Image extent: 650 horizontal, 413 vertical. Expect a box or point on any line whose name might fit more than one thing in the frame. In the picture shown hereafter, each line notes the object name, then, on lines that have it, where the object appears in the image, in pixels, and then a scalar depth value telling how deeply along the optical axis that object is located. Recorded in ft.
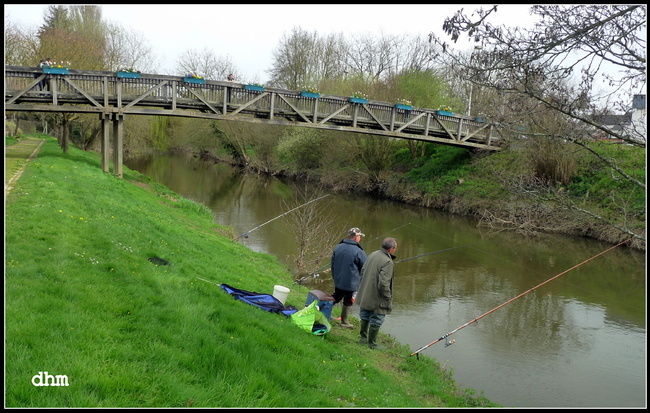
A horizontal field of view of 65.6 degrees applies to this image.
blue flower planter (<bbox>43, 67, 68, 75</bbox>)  59.88
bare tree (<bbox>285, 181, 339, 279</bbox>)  42.86
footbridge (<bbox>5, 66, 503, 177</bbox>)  61.57
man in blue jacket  25.10
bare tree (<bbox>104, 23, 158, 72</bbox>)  110.73
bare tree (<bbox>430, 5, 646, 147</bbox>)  16.16
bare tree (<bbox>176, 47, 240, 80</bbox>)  149.89
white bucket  26.03
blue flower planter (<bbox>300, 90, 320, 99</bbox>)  77.05
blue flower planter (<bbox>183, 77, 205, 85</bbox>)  68.13
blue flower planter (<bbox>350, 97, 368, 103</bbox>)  80.23
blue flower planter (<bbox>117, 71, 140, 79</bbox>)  63.98
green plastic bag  22.81
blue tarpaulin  23.99
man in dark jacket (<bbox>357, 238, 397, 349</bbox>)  22.84
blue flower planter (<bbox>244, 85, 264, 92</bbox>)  72.59
